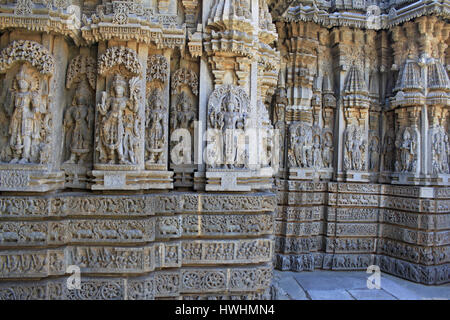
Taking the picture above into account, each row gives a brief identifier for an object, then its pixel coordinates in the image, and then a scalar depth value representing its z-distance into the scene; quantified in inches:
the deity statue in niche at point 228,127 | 175.0
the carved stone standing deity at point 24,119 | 155.3
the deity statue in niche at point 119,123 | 163.3
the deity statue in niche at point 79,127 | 170.9
